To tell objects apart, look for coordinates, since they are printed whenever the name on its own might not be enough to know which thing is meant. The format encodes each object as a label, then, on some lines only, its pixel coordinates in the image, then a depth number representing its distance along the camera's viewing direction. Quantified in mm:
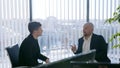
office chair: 3096
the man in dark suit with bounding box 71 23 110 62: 3547
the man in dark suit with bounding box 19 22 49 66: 3023
